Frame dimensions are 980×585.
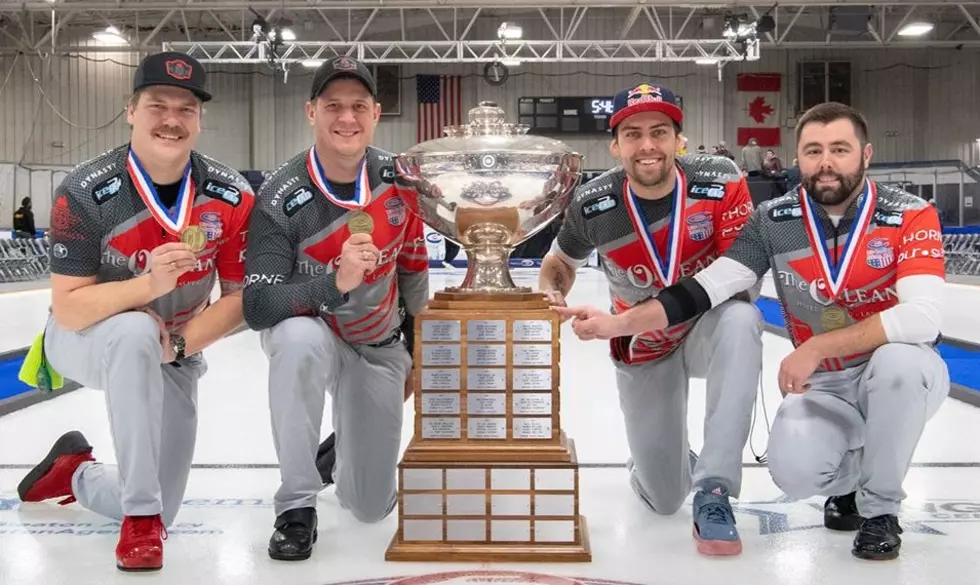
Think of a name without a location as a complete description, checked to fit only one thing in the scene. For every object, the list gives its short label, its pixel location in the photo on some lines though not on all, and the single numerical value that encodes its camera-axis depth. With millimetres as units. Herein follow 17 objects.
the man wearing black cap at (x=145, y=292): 2258
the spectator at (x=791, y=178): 15998
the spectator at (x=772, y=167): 15891
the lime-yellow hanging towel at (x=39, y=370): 2615
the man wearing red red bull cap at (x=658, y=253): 2695
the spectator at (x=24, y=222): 16000
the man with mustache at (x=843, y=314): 2379
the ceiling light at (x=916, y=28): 18691
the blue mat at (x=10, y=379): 4930
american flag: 22031
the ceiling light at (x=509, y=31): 17984
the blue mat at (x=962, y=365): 5082
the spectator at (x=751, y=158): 18016
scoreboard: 22000
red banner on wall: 22484
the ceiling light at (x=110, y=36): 18956
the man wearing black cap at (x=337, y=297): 2379
